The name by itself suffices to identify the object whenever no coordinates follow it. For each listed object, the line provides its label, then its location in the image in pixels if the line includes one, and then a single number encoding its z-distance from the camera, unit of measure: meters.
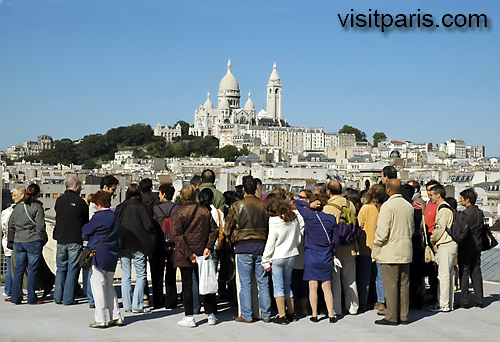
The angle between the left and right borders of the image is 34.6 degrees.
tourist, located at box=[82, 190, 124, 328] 7.02
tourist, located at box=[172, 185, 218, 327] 7.08
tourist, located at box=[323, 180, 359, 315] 7.51
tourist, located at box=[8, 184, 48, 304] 7.91
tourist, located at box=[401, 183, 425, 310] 7.82
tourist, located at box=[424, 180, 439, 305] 8.06
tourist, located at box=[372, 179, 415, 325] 7.24
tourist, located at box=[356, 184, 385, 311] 7.82
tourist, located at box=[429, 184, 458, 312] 7.81
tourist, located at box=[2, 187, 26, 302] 8.10
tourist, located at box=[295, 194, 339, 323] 7.25
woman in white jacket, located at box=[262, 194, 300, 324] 7.13
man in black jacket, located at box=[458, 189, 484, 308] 7.99
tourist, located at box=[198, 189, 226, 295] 7.43
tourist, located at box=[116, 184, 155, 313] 7.48
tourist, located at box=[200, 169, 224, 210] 7.88
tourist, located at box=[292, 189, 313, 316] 7.47
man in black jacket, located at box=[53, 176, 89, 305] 7.77
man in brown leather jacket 7.20
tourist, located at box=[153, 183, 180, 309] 7.77
